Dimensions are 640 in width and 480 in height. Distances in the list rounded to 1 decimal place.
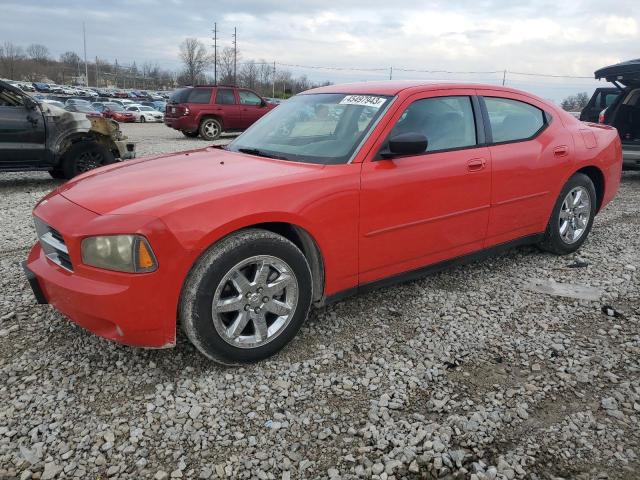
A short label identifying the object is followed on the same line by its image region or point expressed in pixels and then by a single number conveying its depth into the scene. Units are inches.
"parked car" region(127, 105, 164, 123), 1338.6
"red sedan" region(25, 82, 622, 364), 97.3
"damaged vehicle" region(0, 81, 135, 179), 295.9
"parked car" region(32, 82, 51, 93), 2530.0
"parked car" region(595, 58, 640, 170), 302.0
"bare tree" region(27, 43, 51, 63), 4816.2
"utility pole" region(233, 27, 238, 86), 2860.2
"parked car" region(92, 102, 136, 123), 1225.0
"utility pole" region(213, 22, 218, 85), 2856.8
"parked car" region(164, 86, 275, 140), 655.1
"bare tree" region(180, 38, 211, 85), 3380.9
